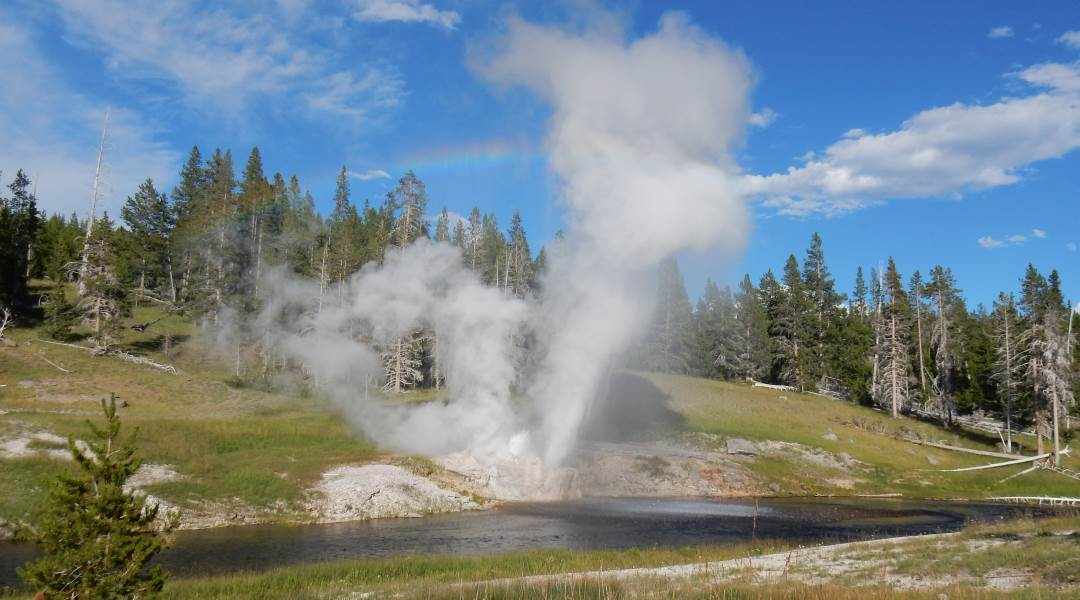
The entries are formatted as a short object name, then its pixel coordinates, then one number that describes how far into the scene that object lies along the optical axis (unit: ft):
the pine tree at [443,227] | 354.95
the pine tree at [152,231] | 319.68
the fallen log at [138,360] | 220.02
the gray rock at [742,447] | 205.05
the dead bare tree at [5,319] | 207.15
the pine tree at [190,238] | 306.35
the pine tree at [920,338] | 322.22
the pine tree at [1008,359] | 243.60
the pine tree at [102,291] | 225.87
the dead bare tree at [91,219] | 228.22
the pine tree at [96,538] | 38.17
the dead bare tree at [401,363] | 232.32
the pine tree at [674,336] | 361.71
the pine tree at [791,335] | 345.19
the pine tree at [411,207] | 253.03
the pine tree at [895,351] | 292.40
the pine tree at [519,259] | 309.26
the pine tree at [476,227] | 359.13
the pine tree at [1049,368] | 214.69
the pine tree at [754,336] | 375.45
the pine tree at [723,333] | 384.47
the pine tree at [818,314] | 347.15
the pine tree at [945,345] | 298.35
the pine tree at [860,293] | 495.41
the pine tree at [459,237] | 373.40
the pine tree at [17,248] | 229.66
